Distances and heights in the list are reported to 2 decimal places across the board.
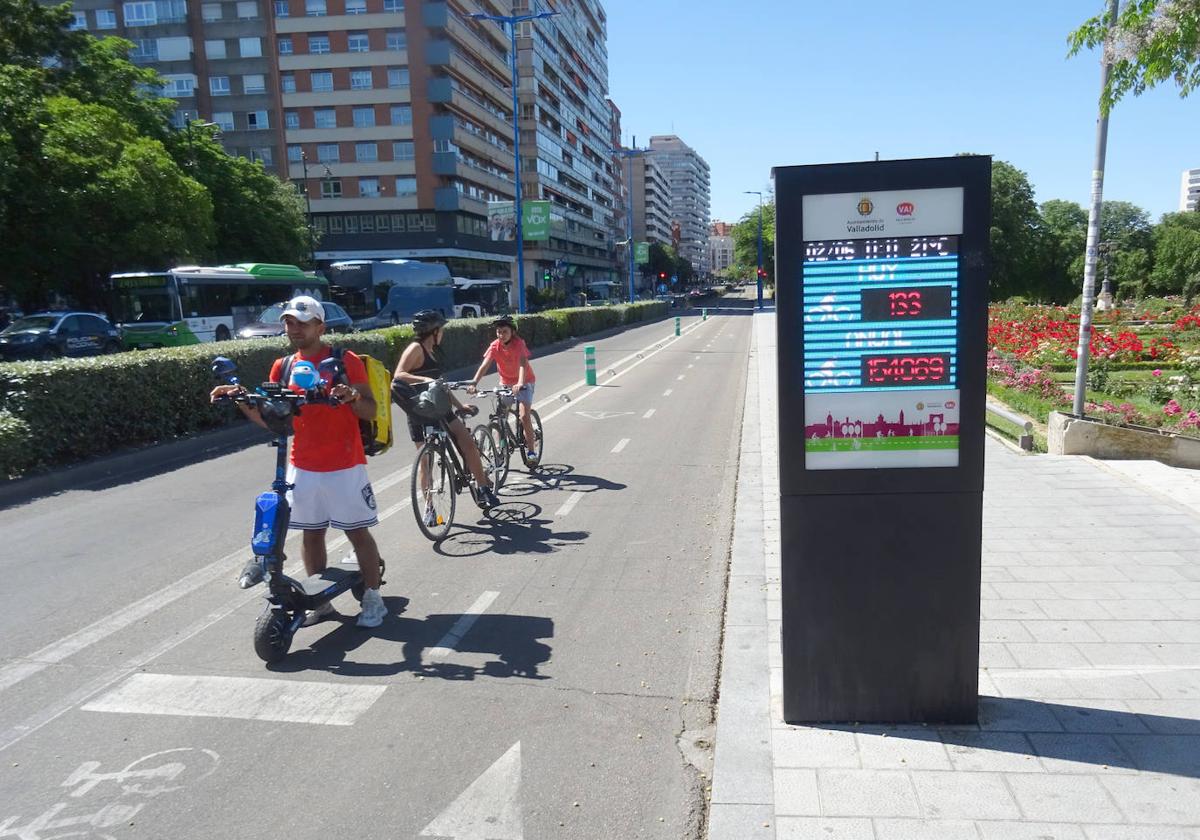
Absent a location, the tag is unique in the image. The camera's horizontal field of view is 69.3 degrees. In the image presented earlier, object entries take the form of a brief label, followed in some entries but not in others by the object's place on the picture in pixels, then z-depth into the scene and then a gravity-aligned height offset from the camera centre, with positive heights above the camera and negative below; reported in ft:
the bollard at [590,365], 61.25 -5.04
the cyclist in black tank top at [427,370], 22.97 -1.91
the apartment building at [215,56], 198.08 +56.82
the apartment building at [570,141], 271.49 +56.02
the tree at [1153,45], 19.34 +5.37
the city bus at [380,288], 144.05 +1.97
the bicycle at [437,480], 22.50 -4.82
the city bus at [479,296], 158.36 +0.22
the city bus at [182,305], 90.99 +0.11
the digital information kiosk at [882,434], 11.35 -1.99
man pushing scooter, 15.47 -2.71
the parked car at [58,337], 79.56 -2.54
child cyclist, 30.25 -2.35
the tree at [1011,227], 228.63 +14.64
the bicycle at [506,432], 27.55 -4.63
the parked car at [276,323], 86.69 -2.20
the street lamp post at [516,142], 106.22 +18.82
